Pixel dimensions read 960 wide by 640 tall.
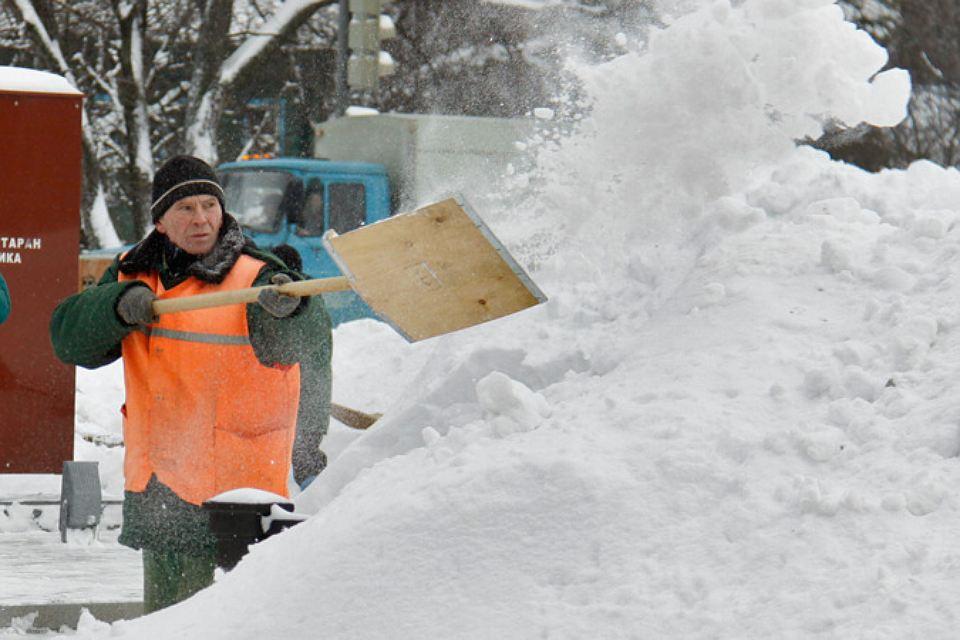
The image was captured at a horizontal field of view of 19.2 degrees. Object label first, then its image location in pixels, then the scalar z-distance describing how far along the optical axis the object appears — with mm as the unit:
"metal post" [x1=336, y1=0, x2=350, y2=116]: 30839
